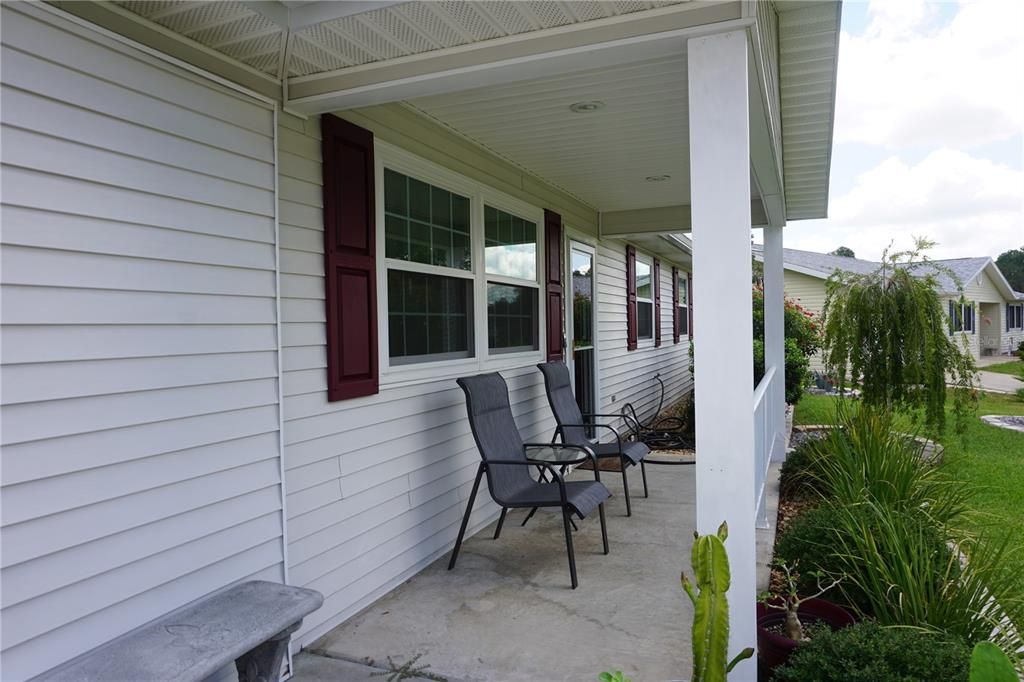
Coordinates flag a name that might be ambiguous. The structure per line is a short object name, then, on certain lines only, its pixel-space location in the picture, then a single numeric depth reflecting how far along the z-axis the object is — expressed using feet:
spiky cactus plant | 5.93
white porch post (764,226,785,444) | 20.67
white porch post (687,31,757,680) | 7.20
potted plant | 7.87
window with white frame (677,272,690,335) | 43.29
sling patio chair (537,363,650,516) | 15.60
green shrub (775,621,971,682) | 6.40
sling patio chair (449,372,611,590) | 11.69
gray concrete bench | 5.92
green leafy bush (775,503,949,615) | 9.69
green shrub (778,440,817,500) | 16.57
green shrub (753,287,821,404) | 30.56
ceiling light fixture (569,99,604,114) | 11.85
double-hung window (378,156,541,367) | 11.94
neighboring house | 59.98
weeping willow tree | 18.80
